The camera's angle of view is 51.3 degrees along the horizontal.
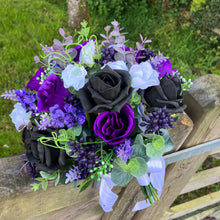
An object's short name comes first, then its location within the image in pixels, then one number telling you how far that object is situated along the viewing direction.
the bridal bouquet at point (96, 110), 0.57
